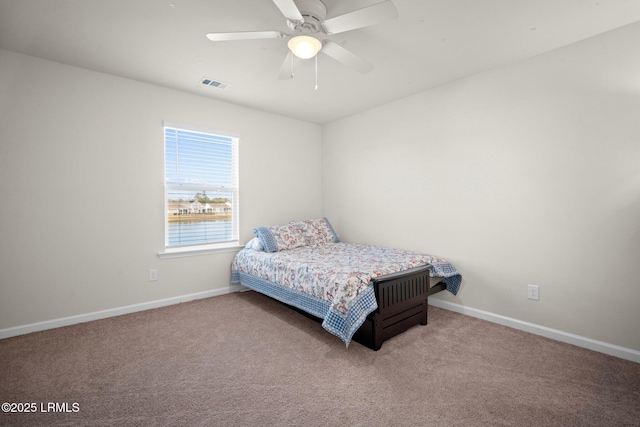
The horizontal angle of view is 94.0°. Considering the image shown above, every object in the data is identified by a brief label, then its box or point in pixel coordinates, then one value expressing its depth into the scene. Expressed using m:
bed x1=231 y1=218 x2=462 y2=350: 2.26
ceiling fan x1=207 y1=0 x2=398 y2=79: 1.64
